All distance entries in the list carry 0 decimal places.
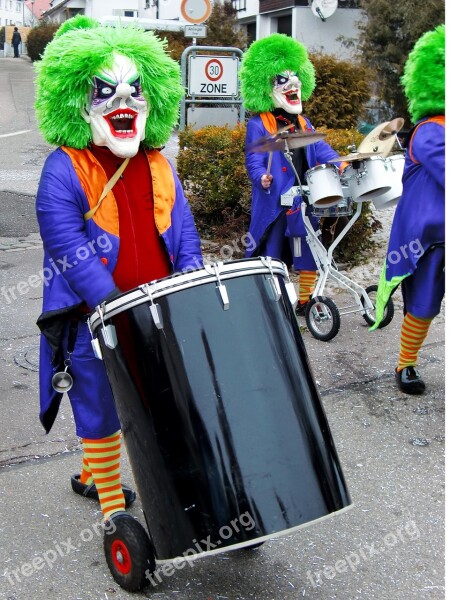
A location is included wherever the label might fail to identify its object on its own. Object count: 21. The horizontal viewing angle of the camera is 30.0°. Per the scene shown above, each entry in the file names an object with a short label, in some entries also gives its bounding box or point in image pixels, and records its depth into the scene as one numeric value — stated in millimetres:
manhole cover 5035
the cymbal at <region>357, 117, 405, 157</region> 5207
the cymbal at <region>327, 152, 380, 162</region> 5027
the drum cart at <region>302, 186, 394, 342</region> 5545
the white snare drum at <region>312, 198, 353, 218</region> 5414
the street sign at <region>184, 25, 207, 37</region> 9164
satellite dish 22766
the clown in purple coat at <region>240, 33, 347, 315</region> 5633
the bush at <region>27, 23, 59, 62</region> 36469
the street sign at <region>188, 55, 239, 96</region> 8586
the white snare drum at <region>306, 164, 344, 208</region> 5133
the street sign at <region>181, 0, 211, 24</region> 9000
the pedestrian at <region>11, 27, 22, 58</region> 42188
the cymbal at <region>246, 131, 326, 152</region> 4926
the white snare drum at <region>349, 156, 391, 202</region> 5109
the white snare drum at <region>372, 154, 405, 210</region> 5156
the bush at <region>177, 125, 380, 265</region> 7465
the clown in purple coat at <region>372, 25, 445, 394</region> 4320
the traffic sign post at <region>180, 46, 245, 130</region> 8555
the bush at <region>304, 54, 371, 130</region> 9797
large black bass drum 2488
